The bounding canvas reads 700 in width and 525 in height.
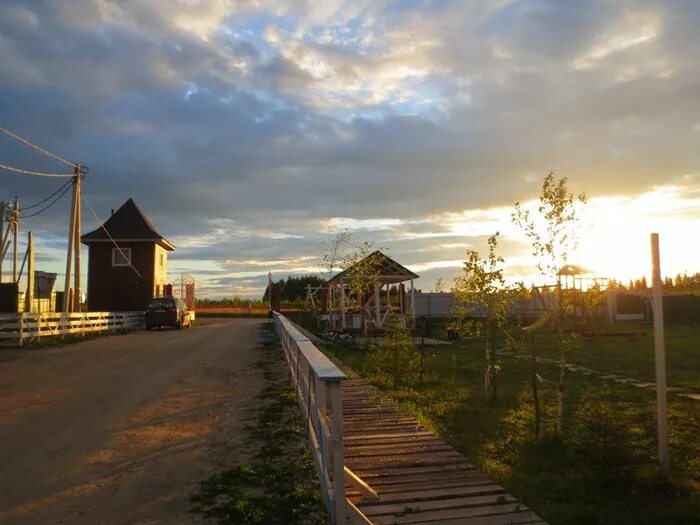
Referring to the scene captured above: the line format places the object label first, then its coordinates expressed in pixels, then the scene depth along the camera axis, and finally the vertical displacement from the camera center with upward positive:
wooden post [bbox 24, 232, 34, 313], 29.53 +1.83
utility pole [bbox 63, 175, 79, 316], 26.61 +2.52
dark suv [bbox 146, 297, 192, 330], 31.28 -0.06
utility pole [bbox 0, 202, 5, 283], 31.33 +4.11
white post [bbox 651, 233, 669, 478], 5.82 -0.45
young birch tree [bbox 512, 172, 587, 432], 7.78 +0.96
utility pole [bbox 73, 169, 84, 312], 27.91 +3.14
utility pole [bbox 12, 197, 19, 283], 33.19 +3.99
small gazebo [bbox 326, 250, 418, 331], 25.60 +0.54
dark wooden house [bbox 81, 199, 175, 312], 39.28 +2.70
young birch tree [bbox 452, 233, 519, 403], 10.03 +0.24
